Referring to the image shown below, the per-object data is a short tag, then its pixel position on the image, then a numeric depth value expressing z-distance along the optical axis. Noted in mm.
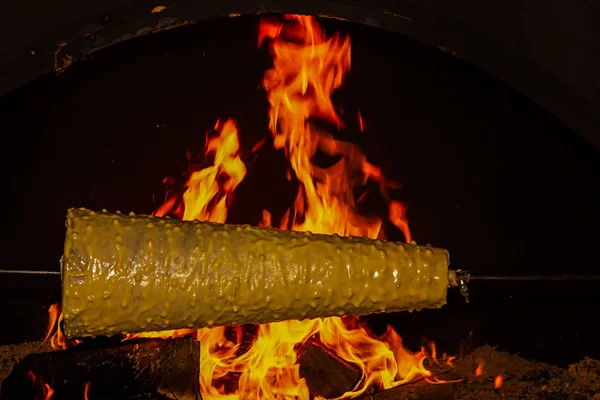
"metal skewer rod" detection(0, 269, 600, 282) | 1768
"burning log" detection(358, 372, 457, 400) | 2532
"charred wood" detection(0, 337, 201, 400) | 2279
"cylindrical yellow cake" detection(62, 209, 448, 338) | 1387
